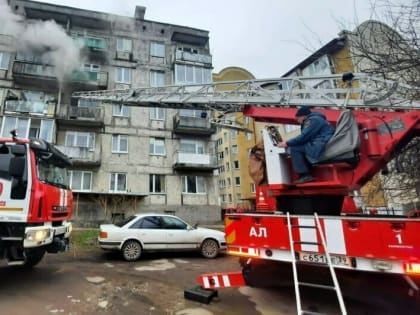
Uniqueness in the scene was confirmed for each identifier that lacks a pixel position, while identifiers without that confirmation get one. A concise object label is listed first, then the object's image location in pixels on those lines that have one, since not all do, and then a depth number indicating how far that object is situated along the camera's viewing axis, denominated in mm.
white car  8891
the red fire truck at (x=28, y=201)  5086
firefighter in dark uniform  4352
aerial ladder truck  3341
